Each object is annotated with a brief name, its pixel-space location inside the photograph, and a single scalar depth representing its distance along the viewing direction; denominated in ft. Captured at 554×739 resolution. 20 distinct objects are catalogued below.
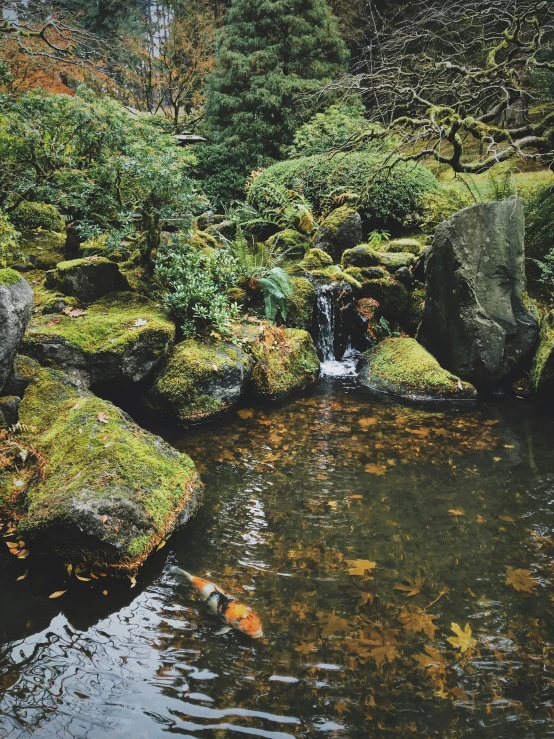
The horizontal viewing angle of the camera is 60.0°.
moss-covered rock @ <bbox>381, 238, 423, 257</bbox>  34.19
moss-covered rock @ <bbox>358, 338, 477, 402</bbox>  24.41
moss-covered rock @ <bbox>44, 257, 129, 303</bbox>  22.40
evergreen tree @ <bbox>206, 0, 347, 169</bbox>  47.83
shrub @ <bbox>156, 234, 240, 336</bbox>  22.76
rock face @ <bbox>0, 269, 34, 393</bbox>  14.12
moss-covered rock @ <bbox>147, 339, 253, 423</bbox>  20.49
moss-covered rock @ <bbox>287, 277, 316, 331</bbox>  28.52
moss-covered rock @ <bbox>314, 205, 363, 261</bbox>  34.50
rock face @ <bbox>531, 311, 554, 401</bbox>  23.88
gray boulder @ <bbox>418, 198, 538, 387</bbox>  24.70
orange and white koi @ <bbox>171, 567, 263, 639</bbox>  10.57
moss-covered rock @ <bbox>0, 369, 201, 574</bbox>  11.66
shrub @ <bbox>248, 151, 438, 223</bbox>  36.60
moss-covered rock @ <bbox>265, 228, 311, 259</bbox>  35.35
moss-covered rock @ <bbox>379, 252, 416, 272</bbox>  31.35
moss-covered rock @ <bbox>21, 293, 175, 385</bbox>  18.67
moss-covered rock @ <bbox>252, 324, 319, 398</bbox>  23.89
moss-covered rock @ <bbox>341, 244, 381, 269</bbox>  31.89
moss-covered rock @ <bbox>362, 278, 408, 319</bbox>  30.19
